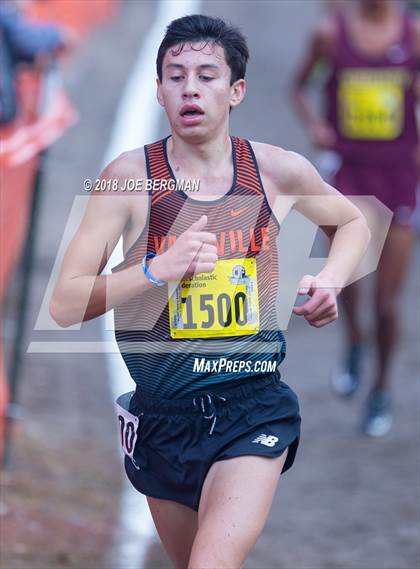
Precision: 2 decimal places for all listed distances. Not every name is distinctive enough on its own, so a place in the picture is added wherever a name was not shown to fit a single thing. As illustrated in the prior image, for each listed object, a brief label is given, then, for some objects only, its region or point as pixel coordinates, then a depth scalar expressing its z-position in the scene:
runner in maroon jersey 15.85
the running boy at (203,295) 7.39
